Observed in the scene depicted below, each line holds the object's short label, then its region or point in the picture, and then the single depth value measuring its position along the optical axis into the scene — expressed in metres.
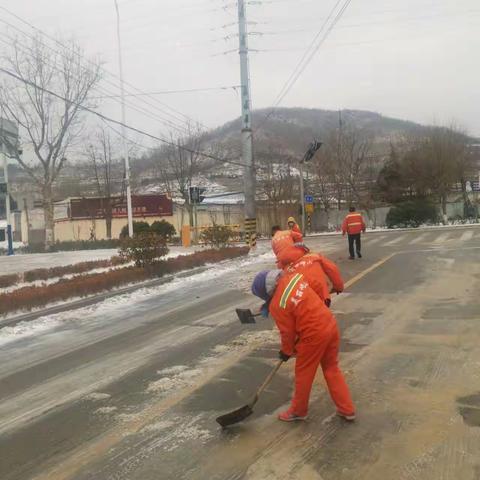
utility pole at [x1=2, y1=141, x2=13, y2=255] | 30.89
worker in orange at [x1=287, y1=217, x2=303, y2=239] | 15.82
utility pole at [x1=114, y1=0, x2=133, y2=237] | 28.73
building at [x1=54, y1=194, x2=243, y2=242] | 52.06
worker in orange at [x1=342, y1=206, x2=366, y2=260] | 17.52
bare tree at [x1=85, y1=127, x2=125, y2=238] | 50.38
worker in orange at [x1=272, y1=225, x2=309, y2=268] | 4.73
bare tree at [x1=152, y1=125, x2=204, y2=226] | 48.34
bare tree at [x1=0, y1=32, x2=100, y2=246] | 34.44
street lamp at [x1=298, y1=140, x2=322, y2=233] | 40.97
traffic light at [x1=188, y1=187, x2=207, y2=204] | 30.40
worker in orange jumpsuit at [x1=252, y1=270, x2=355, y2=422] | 4.42
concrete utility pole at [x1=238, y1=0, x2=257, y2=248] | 26.96
